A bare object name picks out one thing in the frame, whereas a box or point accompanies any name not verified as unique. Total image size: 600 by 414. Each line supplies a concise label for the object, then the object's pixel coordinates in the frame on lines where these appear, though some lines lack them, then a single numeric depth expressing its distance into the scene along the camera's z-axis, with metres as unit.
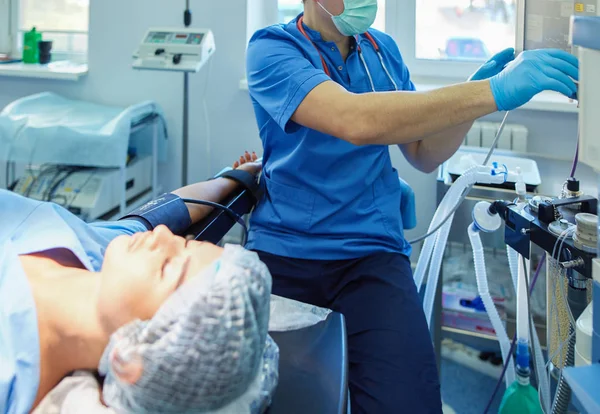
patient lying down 0.73
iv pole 2.64
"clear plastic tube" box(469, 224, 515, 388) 1.62
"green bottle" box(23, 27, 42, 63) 3.22
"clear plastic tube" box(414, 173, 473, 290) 1.65
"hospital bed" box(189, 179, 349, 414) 0.88
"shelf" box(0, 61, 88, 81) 3.07
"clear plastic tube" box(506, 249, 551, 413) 1.42
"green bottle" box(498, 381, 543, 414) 1.63
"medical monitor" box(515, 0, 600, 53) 1.23
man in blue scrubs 1.20
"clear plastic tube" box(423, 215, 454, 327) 1.74
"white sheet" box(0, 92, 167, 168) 2.54
